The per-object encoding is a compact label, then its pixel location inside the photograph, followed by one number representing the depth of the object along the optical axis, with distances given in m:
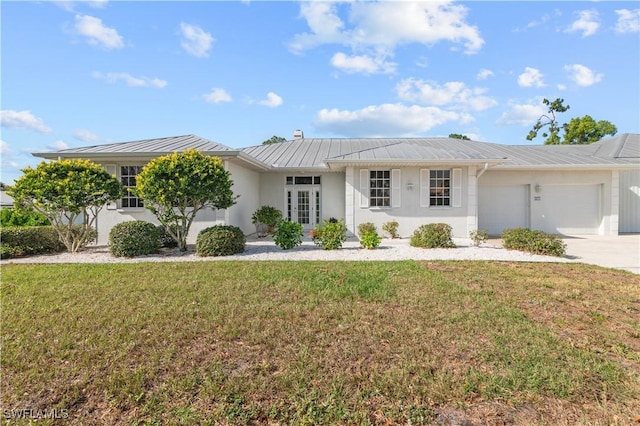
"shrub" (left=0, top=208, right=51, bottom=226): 13.16
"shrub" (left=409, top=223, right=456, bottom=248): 9.09
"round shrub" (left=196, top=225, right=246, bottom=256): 8.02
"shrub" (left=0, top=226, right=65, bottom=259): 8.10
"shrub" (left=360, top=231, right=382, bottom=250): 8.90
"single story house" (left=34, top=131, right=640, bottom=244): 10.66
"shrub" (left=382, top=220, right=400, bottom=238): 11.55
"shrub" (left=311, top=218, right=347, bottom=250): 8.80
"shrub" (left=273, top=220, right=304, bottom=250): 8.90
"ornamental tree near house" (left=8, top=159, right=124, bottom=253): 7.96
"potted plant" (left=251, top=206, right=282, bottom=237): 12.89
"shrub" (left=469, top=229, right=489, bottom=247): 9.38
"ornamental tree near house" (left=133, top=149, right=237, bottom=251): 8.02
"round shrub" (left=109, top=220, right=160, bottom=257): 7.91
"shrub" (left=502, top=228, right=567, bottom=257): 8.14
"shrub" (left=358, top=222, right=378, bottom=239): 11.14
